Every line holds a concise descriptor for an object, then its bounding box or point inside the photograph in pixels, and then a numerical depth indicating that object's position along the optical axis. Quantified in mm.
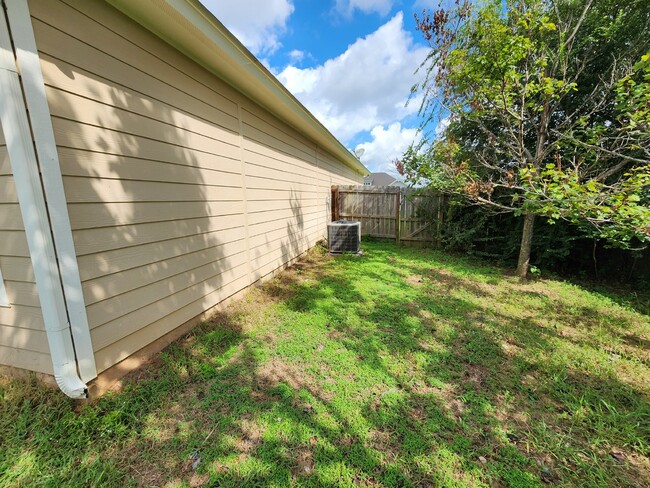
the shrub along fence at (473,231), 4754
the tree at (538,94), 2881
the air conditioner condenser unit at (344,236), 6301
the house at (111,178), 1548
